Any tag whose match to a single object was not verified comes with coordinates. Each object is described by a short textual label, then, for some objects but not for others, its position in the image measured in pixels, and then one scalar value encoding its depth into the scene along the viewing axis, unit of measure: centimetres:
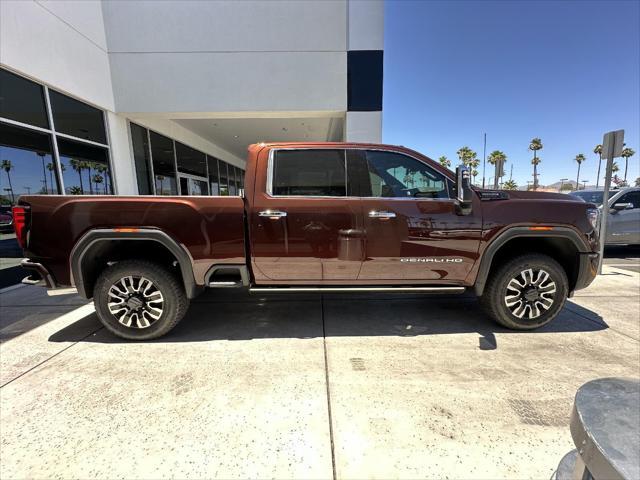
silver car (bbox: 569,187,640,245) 734
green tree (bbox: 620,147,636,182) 6825
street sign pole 555
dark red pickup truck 305
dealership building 787
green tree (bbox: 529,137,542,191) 6531
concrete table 74
